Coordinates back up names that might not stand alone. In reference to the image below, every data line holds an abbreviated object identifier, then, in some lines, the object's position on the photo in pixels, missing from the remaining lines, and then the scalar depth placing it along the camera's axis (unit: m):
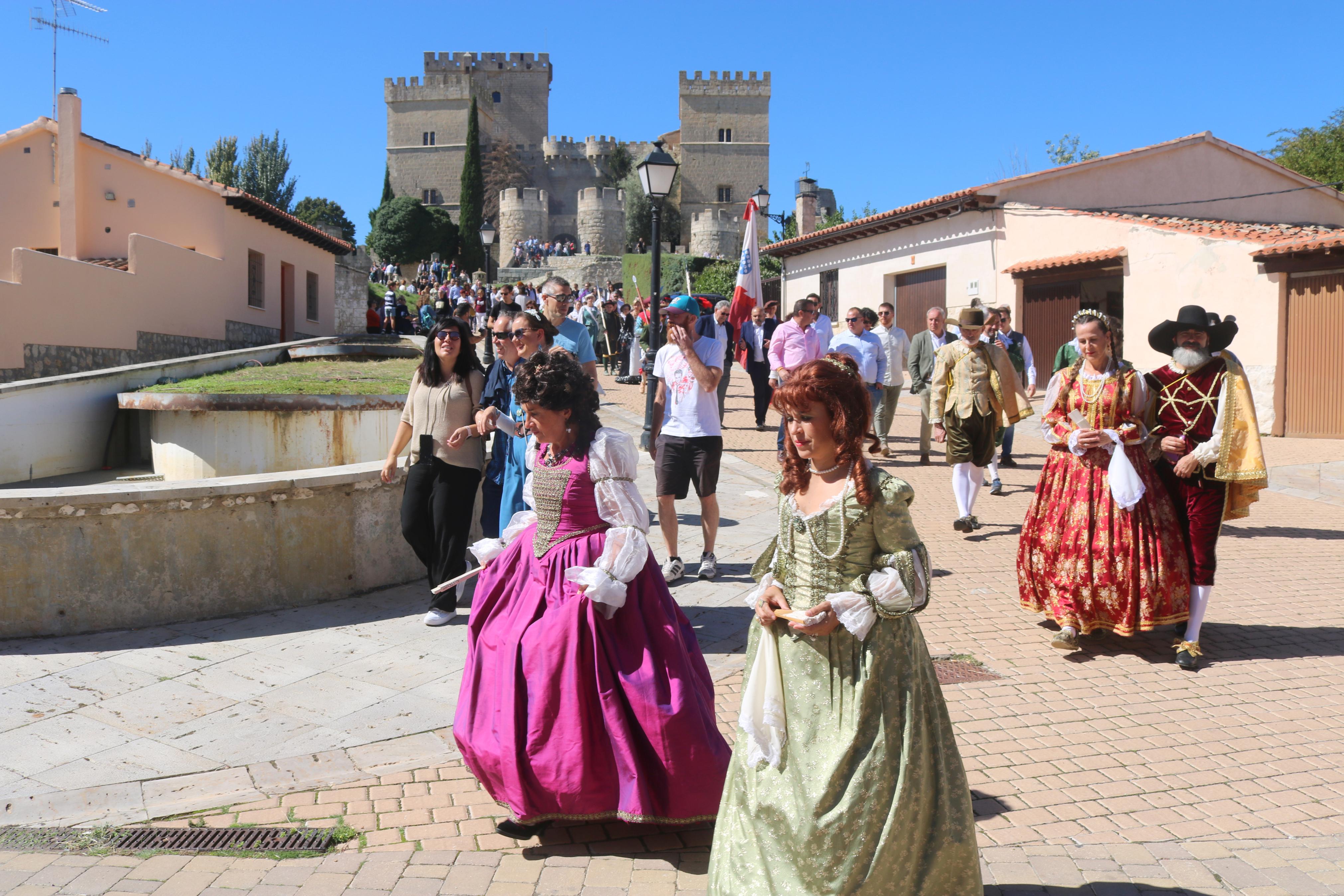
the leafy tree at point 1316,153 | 32.00
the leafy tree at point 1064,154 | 44.44
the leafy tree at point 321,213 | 66.31
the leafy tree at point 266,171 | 57.25
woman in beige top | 5.82
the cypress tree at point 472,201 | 62.75
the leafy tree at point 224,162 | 55.69
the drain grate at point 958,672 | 5.04
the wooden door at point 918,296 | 22.83
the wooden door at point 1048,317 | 19.89
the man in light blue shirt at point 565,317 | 6.61
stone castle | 72.12
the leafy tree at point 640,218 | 62.34
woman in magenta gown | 3.28
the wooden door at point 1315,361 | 14.30
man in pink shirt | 10.55
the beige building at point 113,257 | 16.09
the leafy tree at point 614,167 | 73.19
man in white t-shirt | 6.47
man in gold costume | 8.40
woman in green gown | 2.55
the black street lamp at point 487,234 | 24.65
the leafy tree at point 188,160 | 55.50
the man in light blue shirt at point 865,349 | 10.53
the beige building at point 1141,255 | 14.89
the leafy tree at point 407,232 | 58.25
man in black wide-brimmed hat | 5.25
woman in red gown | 5.31
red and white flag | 10.83
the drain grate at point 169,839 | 3.45
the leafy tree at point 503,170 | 72.12
